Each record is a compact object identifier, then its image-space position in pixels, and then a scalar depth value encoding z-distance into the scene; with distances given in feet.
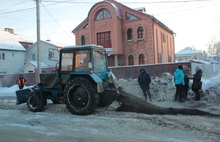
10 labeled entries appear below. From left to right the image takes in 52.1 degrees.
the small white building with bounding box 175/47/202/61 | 249.96
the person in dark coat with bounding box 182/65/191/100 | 35.47
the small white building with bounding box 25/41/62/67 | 126.51
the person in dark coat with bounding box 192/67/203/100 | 34.37
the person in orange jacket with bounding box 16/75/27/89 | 54.85
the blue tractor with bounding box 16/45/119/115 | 26.03
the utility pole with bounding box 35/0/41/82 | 54.75
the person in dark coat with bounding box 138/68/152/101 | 36.42
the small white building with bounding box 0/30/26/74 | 120.47
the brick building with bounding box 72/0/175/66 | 87.92
